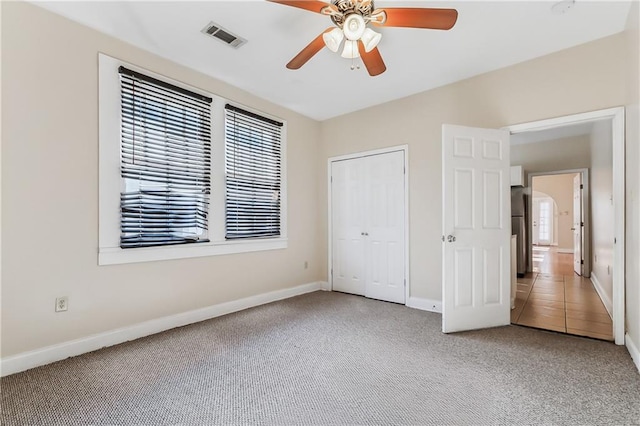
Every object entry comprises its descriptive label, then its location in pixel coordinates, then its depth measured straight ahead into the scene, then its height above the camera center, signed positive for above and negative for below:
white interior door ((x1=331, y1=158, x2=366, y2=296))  4.51 -0.17
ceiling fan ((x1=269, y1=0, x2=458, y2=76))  1.88 +1.27
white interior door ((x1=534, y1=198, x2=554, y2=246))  11.33 -0.24
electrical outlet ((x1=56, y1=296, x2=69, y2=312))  2.41 -0.73
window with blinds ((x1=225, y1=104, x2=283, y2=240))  3.71 +0.53
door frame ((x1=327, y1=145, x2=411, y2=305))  3.98 +0.13
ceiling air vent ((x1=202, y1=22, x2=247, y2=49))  2.60 +1.62
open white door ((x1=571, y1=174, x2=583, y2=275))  5.94 -0.36
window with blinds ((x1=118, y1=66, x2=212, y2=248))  2.81 +0.53
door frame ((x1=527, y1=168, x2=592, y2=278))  5.72 -0.04
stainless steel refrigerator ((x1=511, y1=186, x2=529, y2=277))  6.25 -0.18
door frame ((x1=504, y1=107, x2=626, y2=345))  2.65 +0.00
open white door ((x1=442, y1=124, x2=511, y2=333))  3.09 -0.15
